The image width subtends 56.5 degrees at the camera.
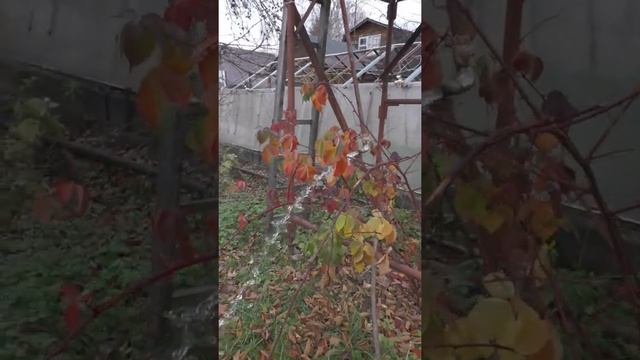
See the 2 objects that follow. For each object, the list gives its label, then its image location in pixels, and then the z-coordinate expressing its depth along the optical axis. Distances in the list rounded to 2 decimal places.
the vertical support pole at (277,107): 2.40
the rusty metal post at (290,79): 2.14
